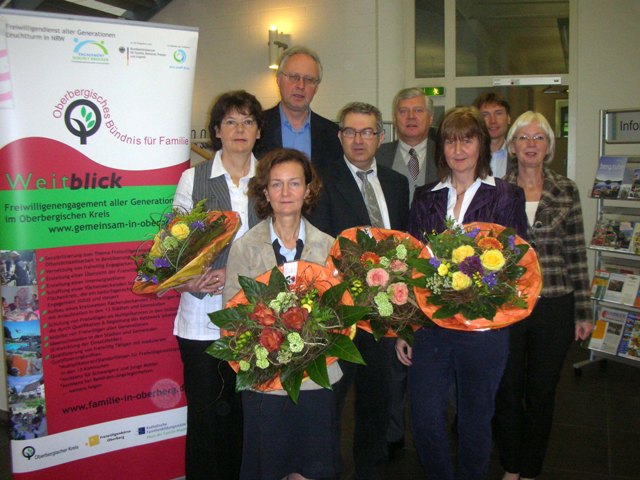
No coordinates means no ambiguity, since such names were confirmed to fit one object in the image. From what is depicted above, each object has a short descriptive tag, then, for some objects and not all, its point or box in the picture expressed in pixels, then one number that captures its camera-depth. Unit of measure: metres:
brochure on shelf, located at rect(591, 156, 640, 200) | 4.68
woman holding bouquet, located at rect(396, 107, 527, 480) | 2.30
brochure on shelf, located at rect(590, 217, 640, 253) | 4.73
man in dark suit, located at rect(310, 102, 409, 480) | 2.61
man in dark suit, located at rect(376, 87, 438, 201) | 3.37
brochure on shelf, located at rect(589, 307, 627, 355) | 4.77
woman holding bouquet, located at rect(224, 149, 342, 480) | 2.08
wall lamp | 6.95
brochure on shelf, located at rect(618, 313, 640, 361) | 4.64
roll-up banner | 2.39
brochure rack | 4.68
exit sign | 6.83
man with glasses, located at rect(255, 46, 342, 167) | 3.08
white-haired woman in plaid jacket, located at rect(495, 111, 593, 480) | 2.58
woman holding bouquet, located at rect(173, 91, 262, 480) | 2.41
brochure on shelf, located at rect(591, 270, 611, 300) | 4.87
